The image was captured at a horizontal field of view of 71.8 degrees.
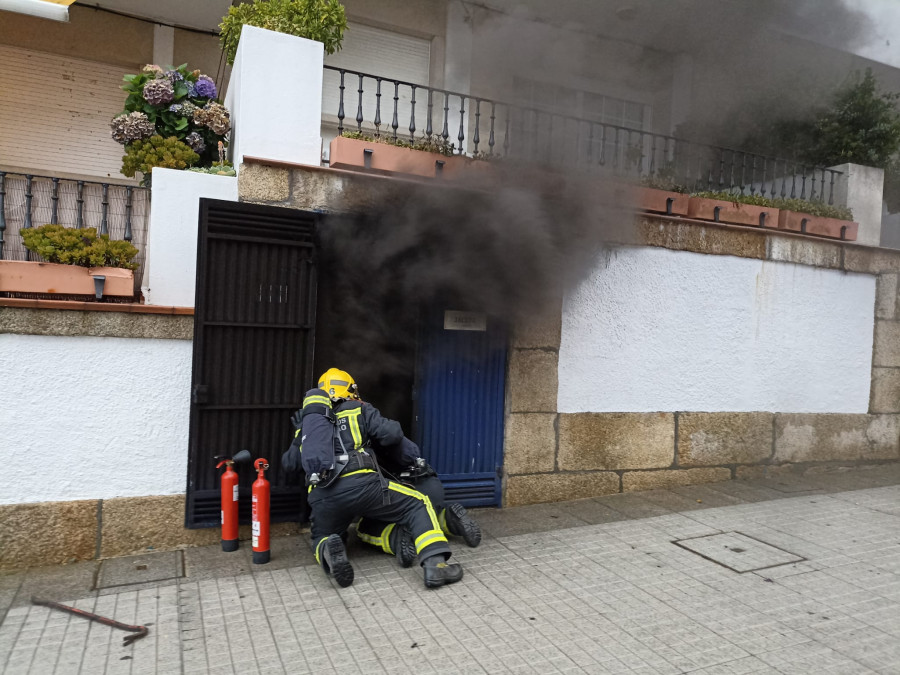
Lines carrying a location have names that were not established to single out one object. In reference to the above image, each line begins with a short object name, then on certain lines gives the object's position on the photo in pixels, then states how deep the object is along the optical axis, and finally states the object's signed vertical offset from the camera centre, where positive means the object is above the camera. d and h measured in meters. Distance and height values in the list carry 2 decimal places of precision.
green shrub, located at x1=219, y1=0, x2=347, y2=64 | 5.00 +2.51
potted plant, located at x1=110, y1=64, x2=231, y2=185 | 5.02 +1.63
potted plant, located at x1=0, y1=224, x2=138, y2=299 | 4.01 +0.28
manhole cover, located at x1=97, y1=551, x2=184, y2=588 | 3.78 -1.60
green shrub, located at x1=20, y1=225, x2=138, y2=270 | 4.08 +0.43
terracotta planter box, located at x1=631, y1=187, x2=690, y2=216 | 5.59 +1.27
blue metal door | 5.05 -0.59
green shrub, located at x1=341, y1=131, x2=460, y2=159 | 4.96 +1.51
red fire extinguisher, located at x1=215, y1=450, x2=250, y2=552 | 4.01 -1.19
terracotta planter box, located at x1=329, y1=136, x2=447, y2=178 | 4.70 +1.31
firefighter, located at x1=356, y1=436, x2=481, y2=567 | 4.06 -1.27
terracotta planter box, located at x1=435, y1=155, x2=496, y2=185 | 5.01 +1.31
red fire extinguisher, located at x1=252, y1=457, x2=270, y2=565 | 3.95 -1.27
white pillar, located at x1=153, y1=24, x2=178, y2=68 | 7.38 +3.22
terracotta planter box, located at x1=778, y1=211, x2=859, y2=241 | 6.29 +1.26
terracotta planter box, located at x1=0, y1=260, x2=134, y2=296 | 3.98 +0.21
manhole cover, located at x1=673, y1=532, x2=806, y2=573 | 4.12 -1.44
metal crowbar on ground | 3.08 -1.60
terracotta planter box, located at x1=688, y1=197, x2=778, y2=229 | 5.92 +1.28
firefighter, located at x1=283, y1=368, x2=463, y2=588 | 3.69 -0.99
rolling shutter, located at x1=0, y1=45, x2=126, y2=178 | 6.90 +2.24
